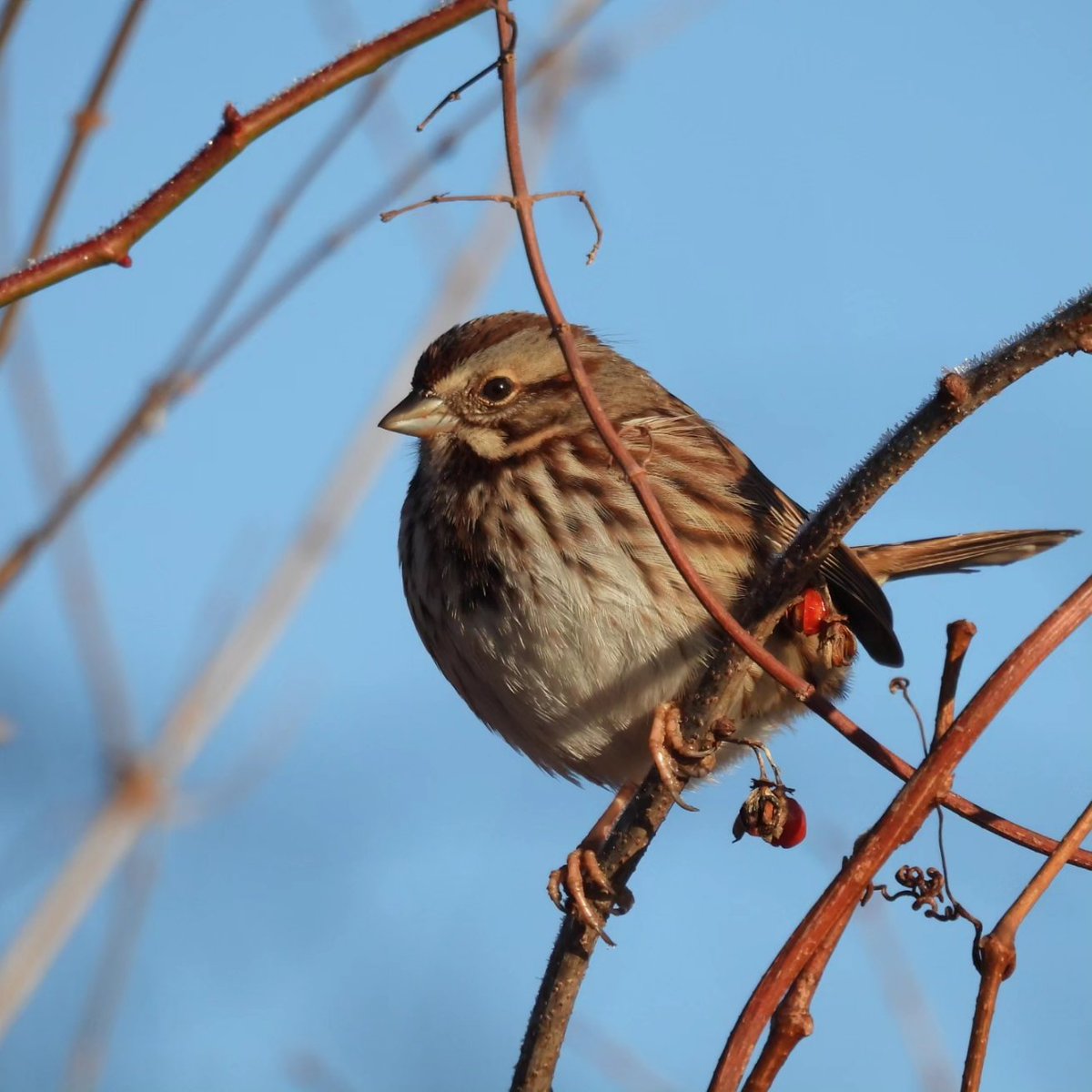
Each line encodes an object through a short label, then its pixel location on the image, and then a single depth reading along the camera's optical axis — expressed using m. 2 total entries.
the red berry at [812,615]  5.75
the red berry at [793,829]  5.75
